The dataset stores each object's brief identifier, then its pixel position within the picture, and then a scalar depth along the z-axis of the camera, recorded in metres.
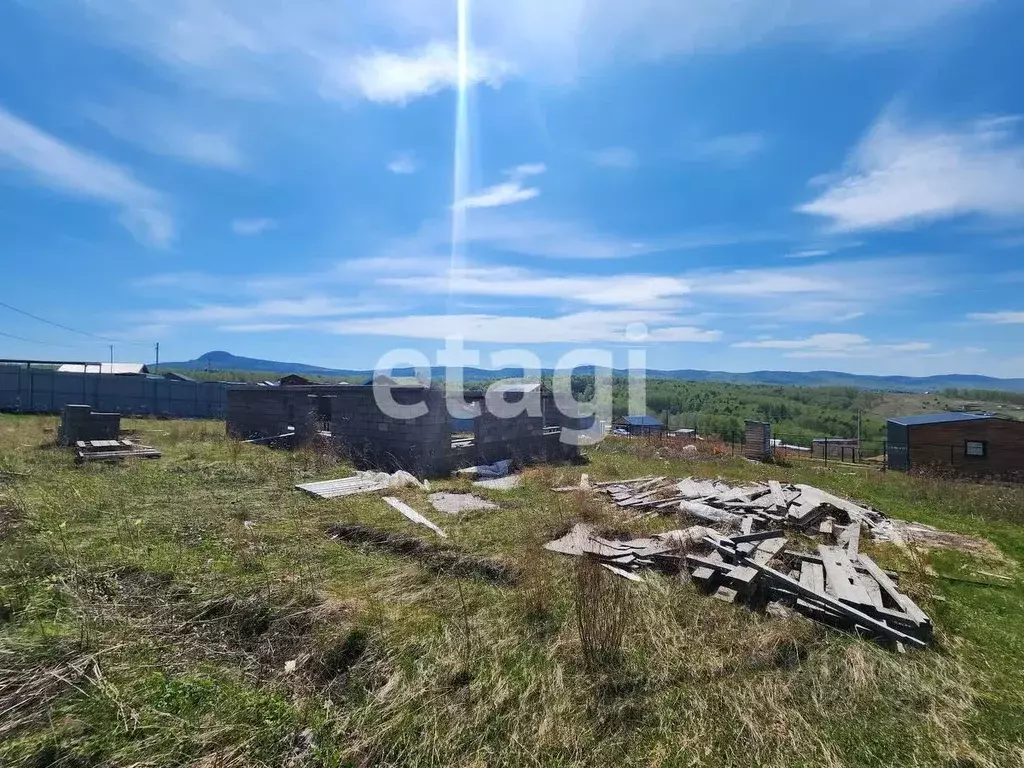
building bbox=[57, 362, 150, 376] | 35.75
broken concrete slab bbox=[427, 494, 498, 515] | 7.45
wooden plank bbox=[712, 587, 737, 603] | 4.61
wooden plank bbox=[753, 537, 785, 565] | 5.48
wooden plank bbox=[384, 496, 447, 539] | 6.24
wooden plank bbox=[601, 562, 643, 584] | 4.97
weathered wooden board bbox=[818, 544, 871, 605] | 4.44
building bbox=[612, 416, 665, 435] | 32.66
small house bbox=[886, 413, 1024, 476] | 21.56
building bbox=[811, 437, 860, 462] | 33.47
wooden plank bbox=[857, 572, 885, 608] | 4.39
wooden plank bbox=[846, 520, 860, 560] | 5.89
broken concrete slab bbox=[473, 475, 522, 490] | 9.52
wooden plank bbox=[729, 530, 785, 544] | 6.25
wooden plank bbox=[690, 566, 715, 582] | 4.92
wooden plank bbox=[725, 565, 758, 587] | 4.69
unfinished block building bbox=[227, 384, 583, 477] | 10.49
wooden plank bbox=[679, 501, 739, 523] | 7.39
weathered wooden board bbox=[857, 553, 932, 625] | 4.16
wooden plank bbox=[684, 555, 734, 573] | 5.02
